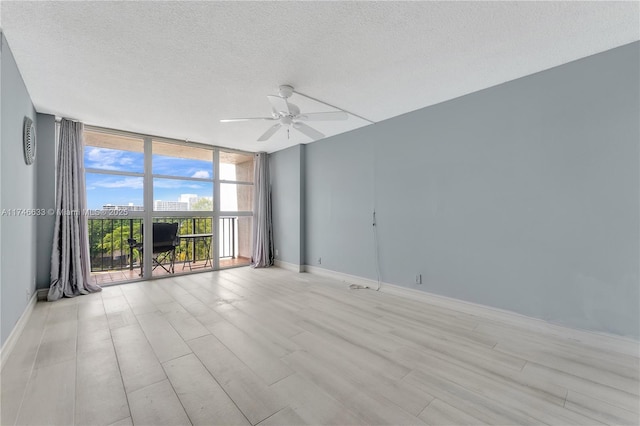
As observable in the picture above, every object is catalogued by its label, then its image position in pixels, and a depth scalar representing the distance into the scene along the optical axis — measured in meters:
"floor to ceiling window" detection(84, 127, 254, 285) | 4.55
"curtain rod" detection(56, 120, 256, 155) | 4.34
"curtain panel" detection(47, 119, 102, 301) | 3.85
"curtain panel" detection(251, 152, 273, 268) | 5.98
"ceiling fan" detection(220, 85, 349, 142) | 2.89
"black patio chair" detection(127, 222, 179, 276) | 4.88
